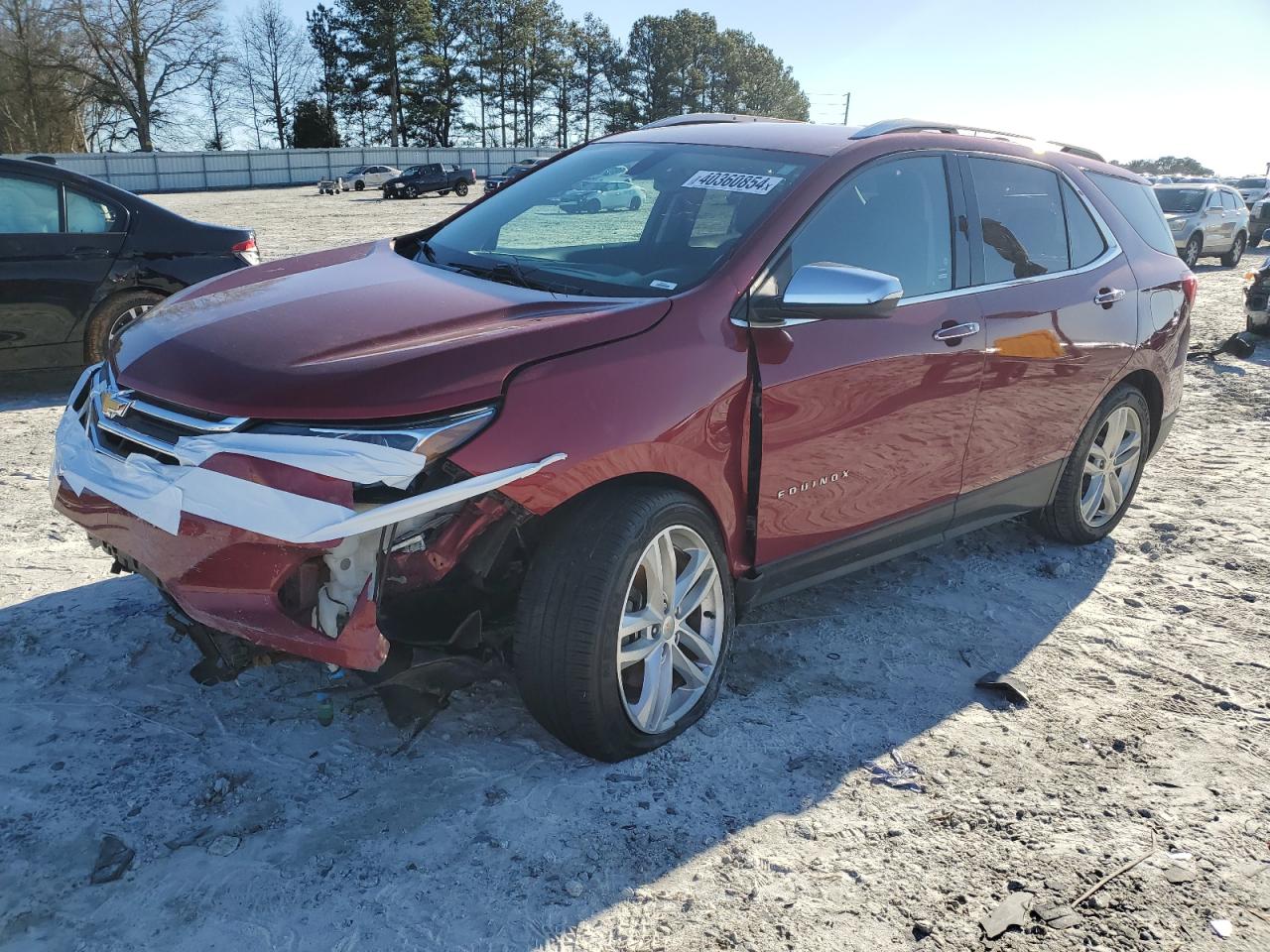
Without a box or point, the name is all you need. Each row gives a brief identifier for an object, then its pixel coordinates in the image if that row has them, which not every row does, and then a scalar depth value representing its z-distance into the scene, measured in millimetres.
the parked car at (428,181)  44625
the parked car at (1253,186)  31670
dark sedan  6949
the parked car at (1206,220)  20531
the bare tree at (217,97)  63922
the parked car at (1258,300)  11234
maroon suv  2660
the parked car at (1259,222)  25656
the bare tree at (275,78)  71000
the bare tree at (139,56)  58562
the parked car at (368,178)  49688
